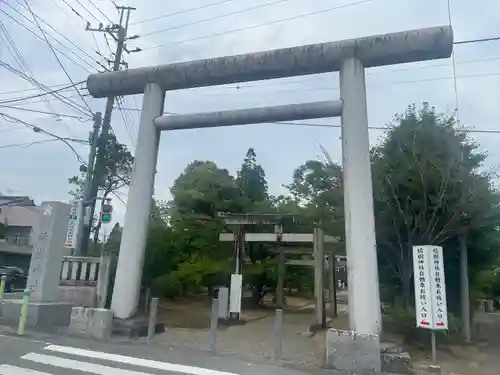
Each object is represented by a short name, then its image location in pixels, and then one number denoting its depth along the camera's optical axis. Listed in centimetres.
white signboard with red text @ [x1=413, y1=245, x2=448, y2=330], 734
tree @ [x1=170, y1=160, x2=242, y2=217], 2005
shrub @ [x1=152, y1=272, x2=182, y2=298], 1547
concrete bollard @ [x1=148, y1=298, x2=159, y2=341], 857
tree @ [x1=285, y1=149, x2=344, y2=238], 1145
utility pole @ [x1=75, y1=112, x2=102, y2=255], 1478
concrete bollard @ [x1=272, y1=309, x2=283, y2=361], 745
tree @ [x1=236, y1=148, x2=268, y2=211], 2067
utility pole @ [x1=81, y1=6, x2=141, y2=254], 1618
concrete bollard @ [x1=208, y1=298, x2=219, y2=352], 799
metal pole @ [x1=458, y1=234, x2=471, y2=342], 1041
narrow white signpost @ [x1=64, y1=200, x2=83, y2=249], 1377
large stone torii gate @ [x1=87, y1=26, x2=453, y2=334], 771
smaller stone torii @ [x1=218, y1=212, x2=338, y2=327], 1191
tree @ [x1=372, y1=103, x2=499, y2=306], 1017
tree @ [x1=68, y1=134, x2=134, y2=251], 1855
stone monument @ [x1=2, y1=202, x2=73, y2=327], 918
